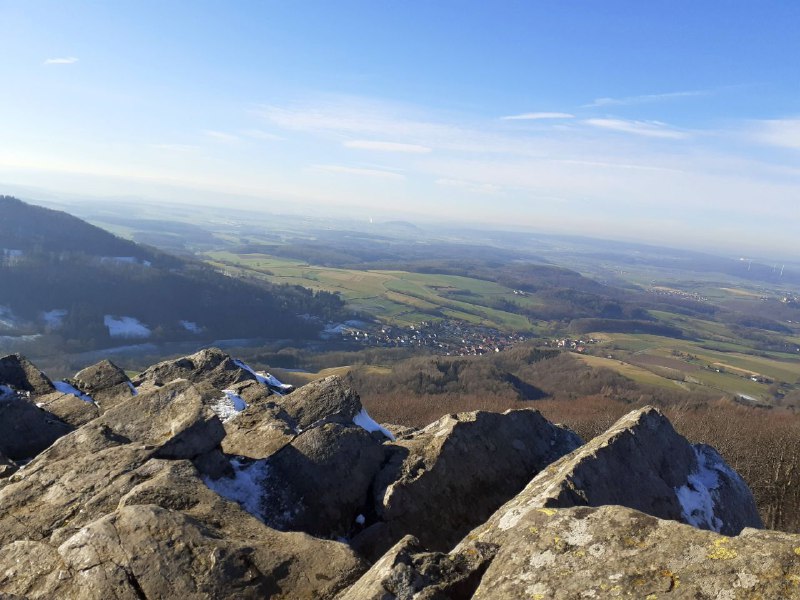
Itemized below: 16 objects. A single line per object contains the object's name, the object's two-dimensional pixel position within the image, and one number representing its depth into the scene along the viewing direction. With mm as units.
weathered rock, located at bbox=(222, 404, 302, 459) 15070
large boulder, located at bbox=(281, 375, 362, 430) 18172
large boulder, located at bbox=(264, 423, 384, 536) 12664
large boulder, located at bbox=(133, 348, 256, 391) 24297
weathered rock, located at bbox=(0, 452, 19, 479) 13297
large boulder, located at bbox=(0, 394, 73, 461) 15883
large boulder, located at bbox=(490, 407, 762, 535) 11672
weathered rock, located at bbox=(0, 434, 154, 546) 10789
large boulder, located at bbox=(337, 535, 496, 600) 7406
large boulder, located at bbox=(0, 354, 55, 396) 20219
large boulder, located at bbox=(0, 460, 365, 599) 8297
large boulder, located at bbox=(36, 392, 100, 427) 17984
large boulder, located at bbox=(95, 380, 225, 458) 13250
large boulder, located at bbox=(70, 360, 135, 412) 20538
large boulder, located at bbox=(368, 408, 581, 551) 13188
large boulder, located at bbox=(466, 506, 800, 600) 6418
